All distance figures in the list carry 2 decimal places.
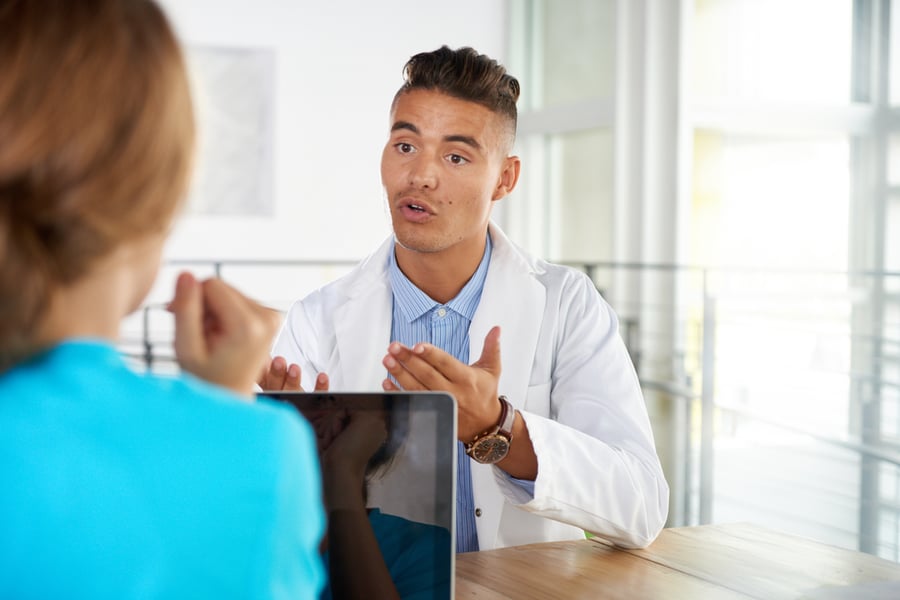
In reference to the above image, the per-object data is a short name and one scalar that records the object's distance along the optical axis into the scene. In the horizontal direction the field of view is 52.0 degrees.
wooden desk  1.03
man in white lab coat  1.43
